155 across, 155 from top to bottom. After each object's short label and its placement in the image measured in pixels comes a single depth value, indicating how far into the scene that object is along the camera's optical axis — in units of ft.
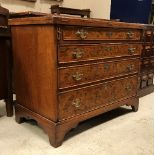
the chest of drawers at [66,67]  4.86
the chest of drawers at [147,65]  8.14
